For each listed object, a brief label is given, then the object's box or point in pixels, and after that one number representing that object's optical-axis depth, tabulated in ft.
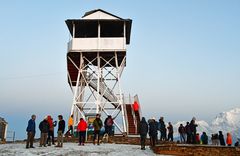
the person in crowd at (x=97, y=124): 42.05
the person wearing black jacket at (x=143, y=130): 38.53
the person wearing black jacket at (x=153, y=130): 39.61
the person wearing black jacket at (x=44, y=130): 38.27
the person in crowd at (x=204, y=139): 53.06
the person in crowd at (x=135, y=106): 67.30
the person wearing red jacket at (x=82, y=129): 40.48
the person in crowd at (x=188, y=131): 49.21
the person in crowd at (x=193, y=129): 48.35
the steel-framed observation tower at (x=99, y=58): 63.17
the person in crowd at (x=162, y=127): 49.04
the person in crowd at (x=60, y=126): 38.78
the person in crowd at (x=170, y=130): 52.12
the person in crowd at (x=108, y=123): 48.35
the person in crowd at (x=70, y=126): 53.46
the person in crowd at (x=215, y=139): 56.04
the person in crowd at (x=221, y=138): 53.97
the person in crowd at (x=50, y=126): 40.01
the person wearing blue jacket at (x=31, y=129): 36.39
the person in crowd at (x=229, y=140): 53.57
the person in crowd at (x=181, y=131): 54.33
